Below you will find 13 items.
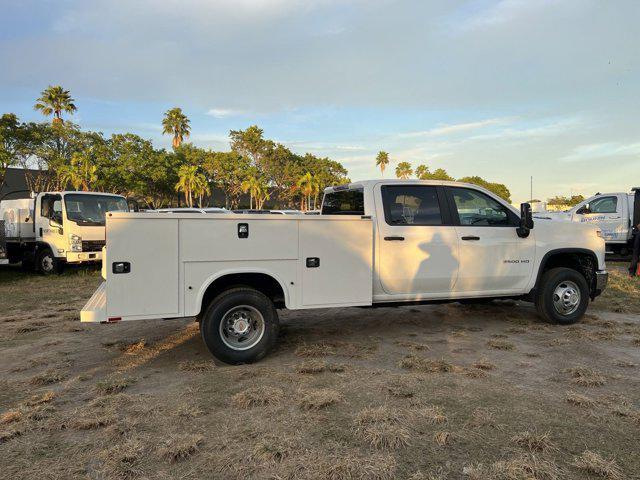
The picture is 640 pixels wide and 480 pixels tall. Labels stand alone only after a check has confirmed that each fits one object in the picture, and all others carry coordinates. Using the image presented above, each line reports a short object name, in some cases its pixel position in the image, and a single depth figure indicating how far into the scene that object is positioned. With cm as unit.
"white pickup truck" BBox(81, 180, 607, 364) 460
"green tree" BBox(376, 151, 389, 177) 9562
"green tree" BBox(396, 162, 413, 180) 8954
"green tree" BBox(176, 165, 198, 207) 4538
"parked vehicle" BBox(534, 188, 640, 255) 1345
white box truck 1166
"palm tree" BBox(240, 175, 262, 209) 5000
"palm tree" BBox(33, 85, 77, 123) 4156
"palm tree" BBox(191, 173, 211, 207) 4697
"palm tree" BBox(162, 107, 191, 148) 5947
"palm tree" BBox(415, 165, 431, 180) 7996
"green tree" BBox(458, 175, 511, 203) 8210
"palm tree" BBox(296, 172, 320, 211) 5608
